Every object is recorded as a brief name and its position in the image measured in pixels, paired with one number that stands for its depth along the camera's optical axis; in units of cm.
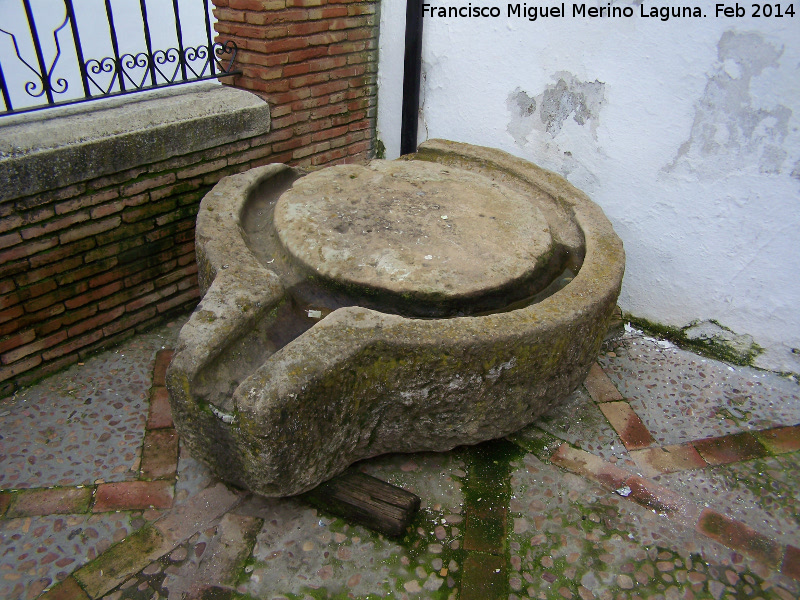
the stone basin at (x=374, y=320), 190
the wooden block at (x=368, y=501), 208
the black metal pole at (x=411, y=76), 358
